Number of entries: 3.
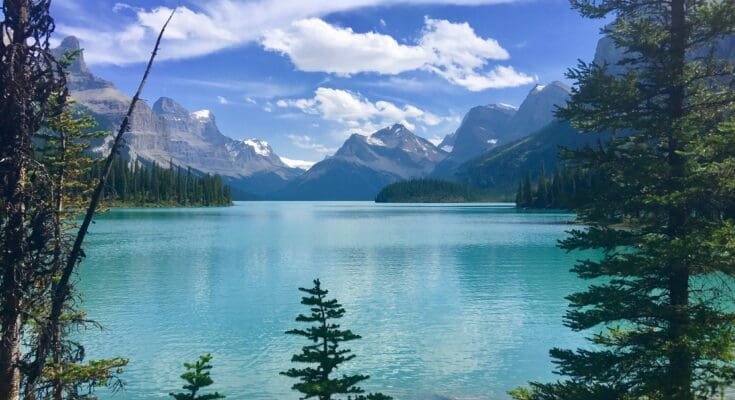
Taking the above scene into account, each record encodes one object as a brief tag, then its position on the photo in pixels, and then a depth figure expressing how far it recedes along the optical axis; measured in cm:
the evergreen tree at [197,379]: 1411
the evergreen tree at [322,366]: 1523
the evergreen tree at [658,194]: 1496
